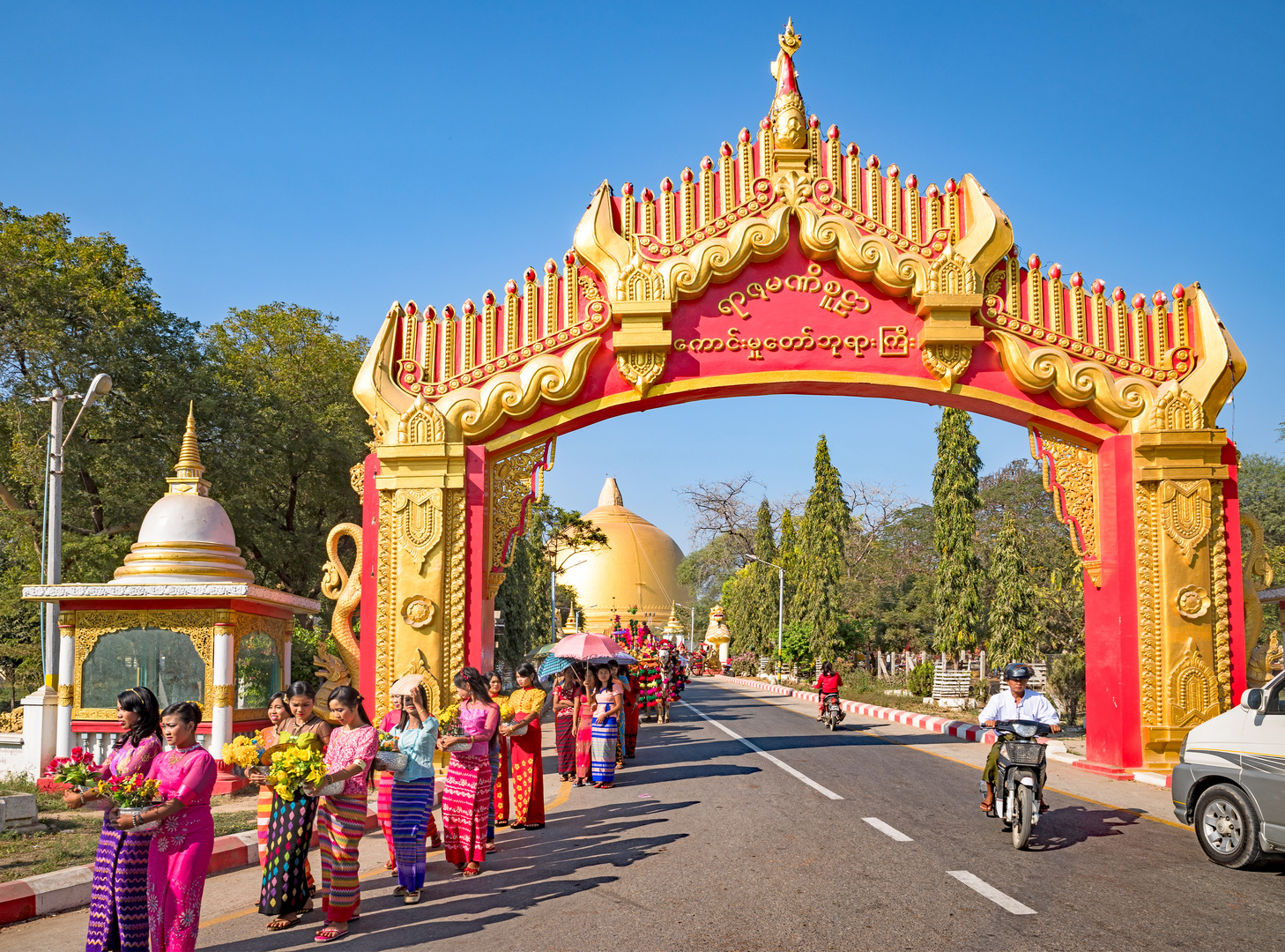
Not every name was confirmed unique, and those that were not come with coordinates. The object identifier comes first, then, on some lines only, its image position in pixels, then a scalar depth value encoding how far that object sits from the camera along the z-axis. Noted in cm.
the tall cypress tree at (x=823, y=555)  4397
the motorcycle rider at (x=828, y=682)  2341
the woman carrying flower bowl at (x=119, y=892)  579
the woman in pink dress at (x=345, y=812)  677
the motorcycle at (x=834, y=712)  2322
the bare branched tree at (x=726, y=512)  6006
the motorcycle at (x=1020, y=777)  910
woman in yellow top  1064
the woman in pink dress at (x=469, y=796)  852
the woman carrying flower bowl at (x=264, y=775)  735
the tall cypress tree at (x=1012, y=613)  2842
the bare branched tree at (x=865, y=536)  5219
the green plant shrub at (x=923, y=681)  3356
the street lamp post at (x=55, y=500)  1541
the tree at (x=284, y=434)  2598
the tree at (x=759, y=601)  5847
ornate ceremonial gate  1437
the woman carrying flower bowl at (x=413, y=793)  762
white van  812
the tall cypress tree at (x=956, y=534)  3344
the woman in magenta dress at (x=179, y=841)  576
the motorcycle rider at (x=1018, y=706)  975
